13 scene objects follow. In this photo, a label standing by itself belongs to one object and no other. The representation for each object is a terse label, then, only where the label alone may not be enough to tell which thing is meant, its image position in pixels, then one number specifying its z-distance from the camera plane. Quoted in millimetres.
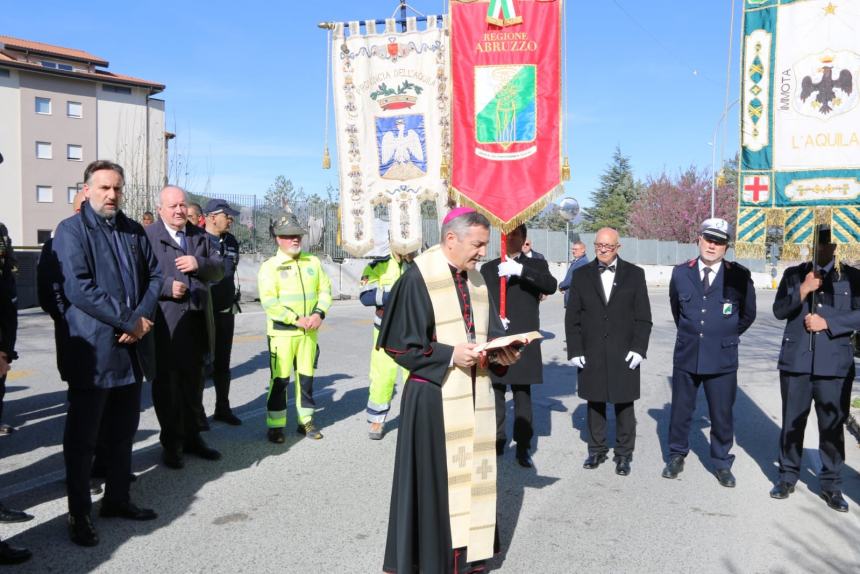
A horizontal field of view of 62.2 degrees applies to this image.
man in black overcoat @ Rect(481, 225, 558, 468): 5812
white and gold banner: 6660
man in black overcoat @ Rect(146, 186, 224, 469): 5387
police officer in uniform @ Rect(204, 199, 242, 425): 7039
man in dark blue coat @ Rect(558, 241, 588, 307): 13484
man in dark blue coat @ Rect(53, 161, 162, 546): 4035
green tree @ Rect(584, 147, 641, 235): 65625
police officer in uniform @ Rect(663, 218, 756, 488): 5547
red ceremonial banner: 6023
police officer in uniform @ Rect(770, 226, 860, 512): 5008
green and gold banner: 5133
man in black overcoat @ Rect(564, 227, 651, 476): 5754
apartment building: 43875
